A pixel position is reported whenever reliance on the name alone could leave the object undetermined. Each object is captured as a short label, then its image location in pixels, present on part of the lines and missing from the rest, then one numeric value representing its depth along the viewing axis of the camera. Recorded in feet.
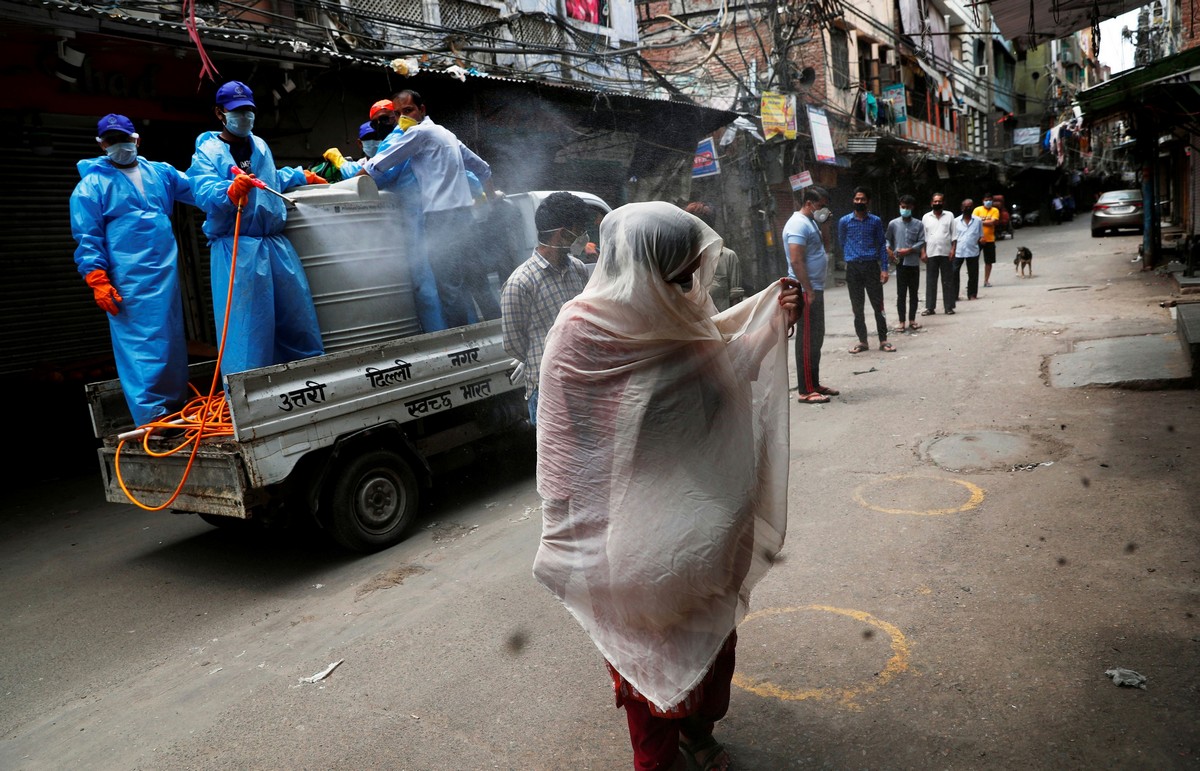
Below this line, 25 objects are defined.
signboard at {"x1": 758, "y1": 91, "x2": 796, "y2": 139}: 53.62
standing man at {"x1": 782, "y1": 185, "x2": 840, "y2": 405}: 23.94
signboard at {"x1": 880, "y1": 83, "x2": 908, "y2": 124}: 88.94
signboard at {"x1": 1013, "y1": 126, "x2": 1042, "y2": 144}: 135.03
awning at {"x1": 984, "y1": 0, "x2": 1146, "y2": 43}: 28.60
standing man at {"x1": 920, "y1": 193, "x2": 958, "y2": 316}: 38.96
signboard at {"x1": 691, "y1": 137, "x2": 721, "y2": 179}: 51.62
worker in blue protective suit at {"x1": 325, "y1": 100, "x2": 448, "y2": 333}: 18.69
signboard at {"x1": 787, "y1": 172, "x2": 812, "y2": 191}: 58.39
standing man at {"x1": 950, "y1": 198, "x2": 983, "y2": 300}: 42.52
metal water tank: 17.16
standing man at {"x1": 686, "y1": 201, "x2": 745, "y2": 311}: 27.78
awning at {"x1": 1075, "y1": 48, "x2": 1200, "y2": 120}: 28.32
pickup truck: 14.43
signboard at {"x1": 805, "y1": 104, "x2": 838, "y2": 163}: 62.44
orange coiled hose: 15.06
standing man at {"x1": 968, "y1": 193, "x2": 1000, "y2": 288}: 46.93
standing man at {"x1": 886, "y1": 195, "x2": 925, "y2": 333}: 35.40
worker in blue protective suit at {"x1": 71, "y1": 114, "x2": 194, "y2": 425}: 16.87
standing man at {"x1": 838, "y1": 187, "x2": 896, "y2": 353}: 29.96
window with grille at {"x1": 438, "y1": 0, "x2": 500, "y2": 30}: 40.73
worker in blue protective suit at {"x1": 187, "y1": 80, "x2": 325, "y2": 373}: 16.11
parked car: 83.05
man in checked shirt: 14.37
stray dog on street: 53.31
